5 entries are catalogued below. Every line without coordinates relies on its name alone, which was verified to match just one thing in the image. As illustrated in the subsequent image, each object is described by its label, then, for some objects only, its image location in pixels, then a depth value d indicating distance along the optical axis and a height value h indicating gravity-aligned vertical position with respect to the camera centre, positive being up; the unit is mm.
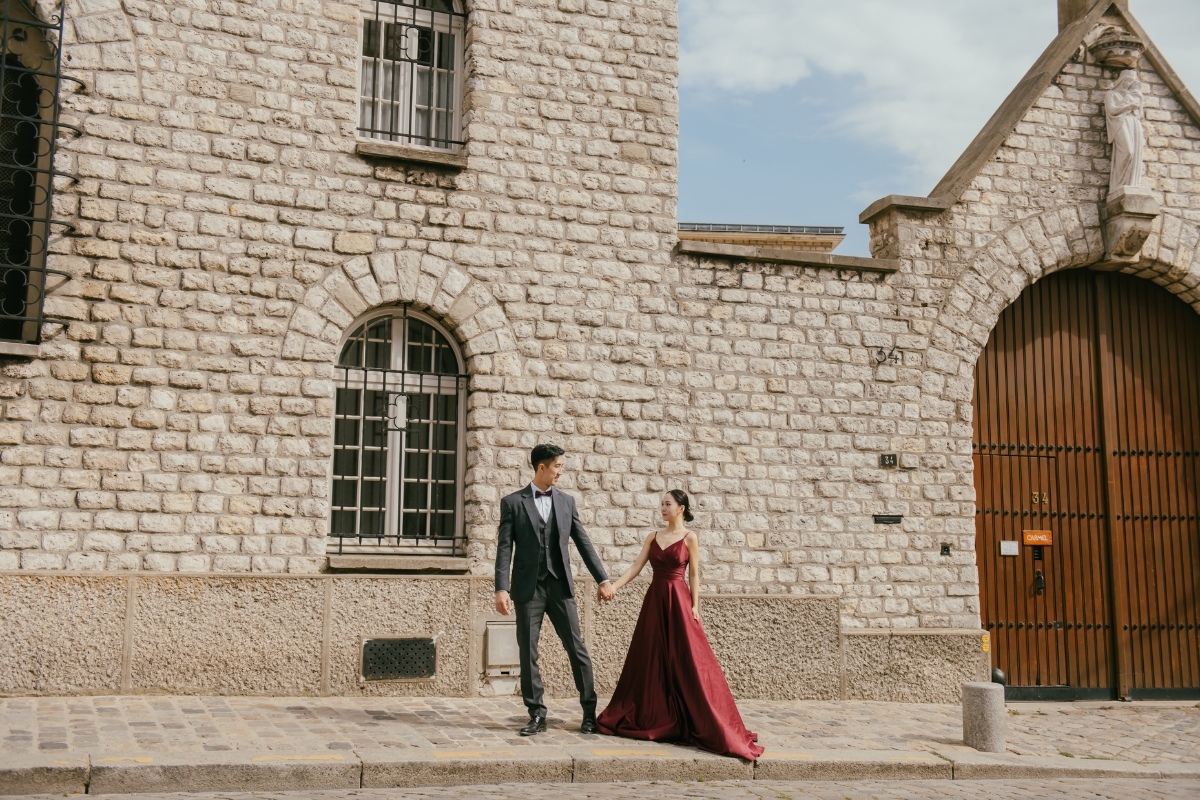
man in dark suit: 6859 -277
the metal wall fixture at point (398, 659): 8234 -1038
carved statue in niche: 10383 +4020
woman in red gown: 6789 -944
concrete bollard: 7312 -1300
